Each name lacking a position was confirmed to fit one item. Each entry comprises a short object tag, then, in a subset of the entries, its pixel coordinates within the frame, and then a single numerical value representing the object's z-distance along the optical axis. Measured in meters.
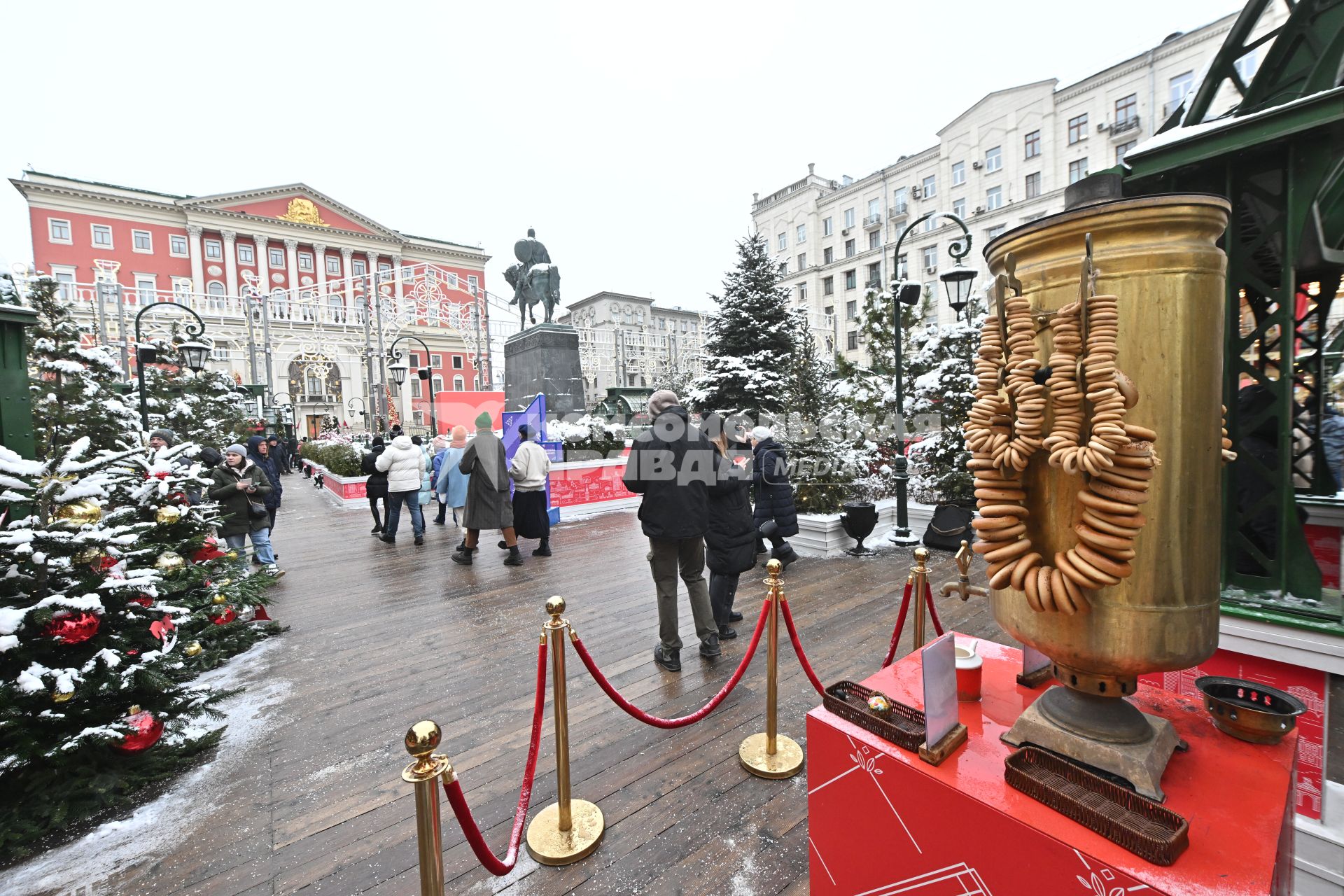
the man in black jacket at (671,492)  4.25
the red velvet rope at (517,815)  1.80
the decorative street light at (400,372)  17.67
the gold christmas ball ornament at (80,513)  2.99
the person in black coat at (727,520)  4.65
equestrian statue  17.17
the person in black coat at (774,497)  6.76
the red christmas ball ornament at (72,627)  2.84
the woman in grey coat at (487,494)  7.54
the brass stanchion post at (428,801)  1.63
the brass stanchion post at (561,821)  2.55
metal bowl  1.50
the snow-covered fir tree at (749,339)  15.91
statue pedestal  14.77
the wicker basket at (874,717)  1.63
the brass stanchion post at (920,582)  3.16
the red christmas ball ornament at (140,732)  3.14
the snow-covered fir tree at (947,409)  8.38
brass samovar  1.26
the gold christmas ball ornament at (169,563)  3.85
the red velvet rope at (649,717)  2.69
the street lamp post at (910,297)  7.24
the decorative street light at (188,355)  8.84
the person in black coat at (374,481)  9.62
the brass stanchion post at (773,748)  3.08
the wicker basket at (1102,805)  1.16
